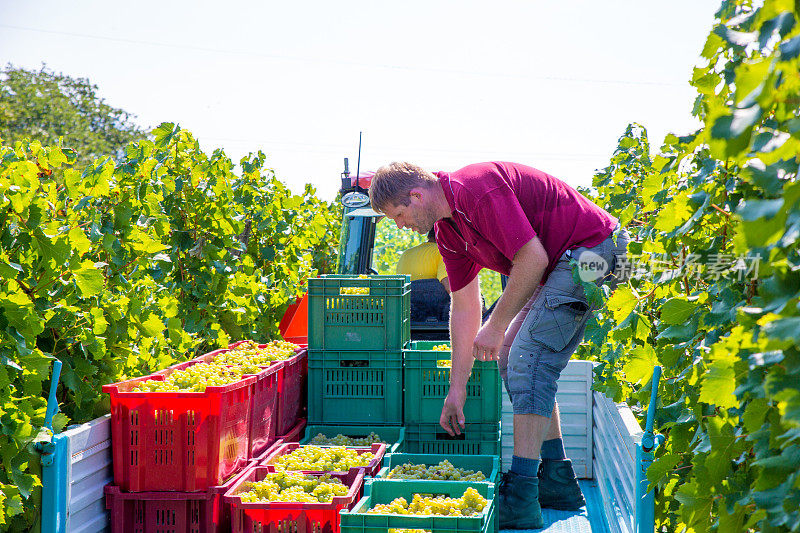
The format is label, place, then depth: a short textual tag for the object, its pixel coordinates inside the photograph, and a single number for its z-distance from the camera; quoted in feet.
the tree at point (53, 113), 108.47
